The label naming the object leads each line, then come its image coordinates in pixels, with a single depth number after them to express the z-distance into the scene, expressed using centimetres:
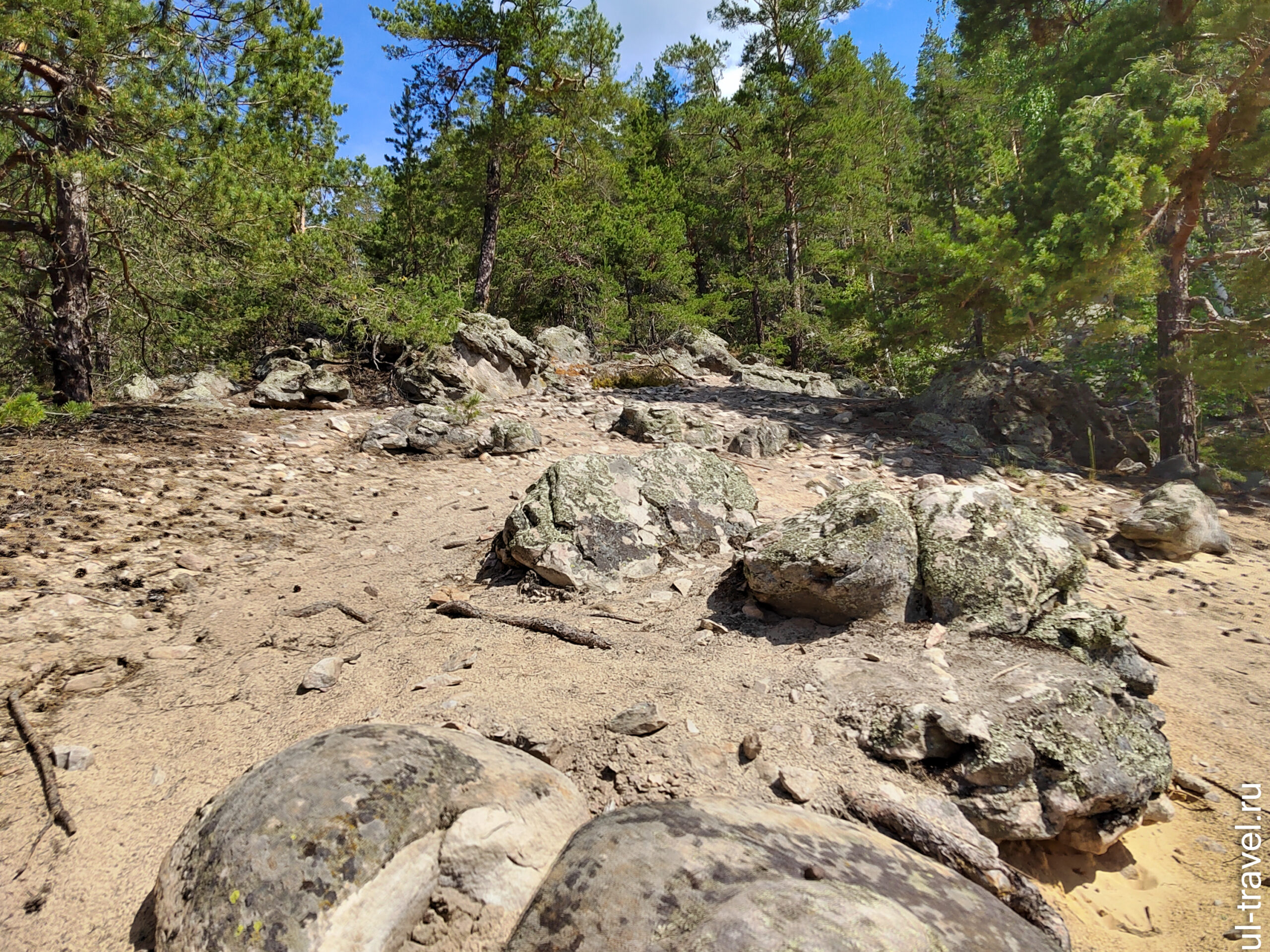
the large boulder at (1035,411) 912
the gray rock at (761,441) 829
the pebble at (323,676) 313
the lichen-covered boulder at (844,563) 337
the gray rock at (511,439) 823
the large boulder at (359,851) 161
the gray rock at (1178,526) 579
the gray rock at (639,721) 266
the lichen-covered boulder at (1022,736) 242
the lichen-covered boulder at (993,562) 323
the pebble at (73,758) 254
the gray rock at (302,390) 950
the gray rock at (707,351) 1534
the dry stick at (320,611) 394
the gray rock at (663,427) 897
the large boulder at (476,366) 1052
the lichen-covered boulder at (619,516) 424
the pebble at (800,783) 236
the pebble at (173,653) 350
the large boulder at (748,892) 147
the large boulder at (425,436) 800
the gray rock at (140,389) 981
